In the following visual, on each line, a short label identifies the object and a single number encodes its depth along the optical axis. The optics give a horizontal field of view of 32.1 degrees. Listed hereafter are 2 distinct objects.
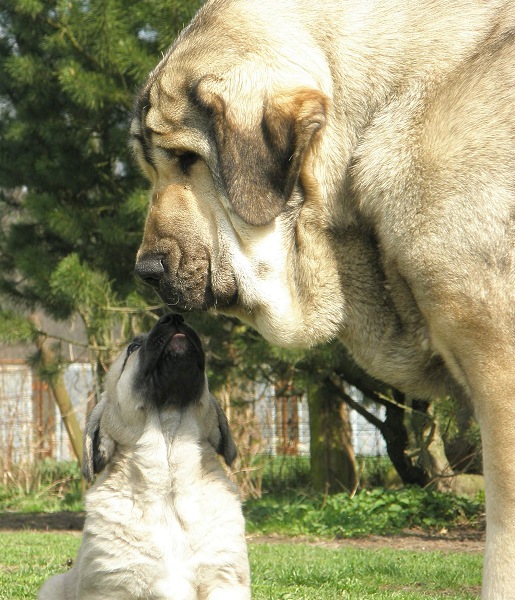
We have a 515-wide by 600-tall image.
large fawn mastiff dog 2.20
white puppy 3.54
